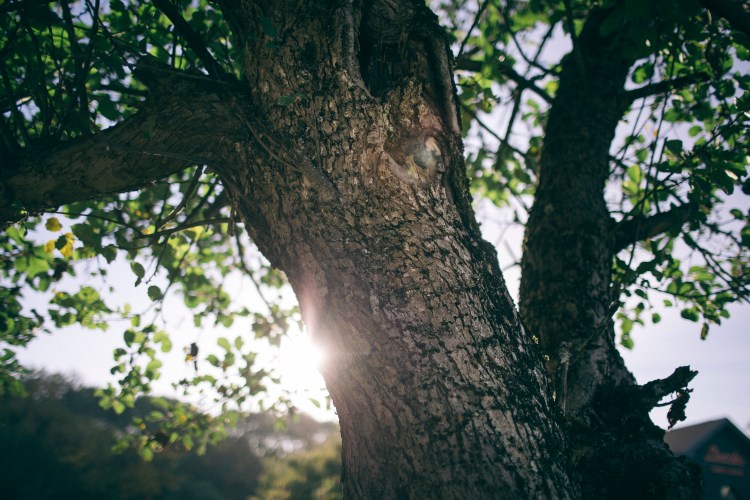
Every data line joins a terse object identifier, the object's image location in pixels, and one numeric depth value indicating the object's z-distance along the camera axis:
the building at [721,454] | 13.86
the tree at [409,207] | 1.01
